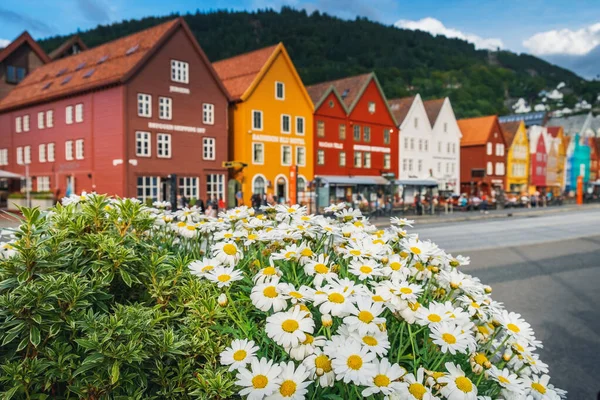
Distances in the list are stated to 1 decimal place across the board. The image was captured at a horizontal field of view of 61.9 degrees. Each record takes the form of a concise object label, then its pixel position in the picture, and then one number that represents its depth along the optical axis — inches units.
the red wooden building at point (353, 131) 1881.2
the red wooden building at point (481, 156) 2645.2
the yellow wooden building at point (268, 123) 1638.8
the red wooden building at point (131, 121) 1352.1
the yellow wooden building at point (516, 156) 2888.8
